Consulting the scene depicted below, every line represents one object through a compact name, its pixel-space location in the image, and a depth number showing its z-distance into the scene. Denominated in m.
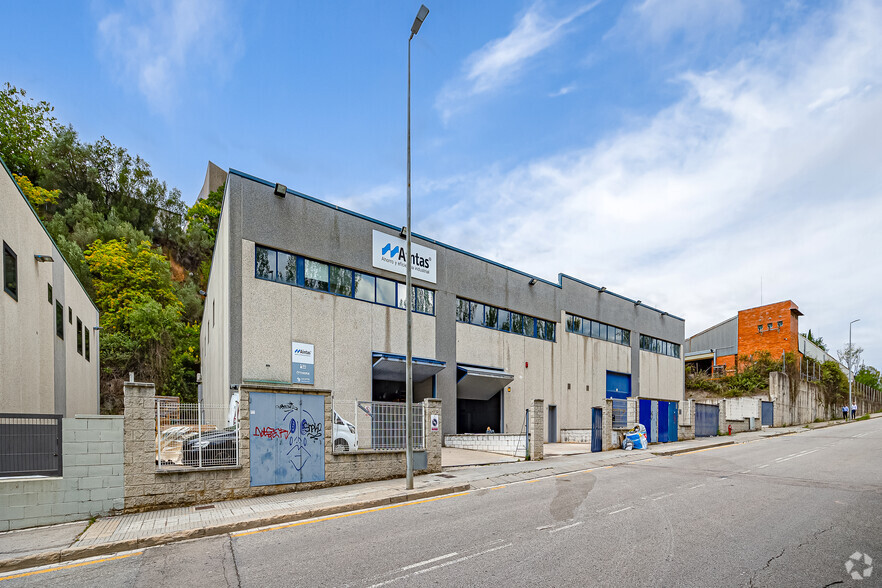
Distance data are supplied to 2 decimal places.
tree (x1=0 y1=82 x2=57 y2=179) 44.19
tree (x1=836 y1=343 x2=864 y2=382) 57.52
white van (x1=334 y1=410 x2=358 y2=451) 12.61
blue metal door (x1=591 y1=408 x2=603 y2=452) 20.00
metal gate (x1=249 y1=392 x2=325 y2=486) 10.34
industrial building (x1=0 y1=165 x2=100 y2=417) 12.88
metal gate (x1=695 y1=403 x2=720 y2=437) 26.84
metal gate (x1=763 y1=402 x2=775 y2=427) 38.22
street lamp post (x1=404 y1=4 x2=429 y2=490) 11.08
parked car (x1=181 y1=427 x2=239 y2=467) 9.62
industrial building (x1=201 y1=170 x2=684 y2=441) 16.91
